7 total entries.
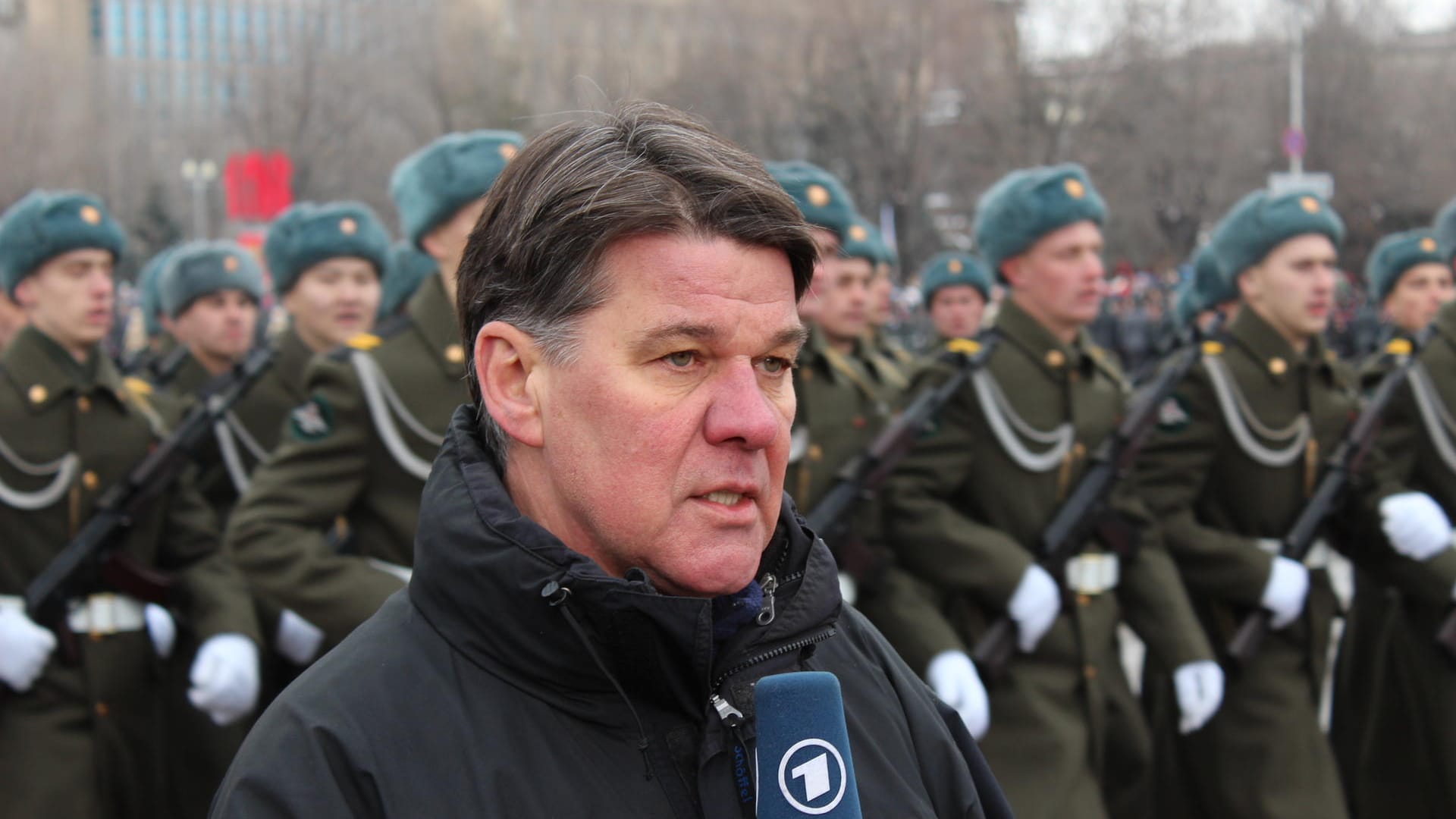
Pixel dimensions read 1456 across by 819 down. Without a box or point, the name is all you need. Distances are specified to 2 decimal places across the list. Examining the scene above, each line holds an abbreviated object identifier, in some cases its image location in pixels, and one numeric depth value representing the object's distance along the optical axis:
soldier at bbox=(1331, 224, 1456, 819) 5.53
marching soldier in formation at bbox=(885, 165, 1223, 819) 4.80
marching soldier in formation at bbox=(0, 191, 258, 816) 4.51
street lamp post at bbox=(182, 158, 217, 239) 39.19
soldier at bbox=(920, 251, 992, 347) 9.98
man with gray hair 1.62
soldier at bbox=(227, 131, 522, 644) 4.06
